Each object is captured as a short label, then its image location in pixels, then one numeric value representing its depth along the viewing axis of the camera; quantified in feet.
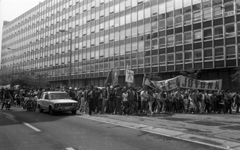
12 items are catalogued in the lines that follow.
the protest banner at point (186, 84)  63.77
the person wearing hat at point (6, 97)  61.82
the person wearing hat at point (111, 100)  52.54
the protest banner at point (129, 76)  58.85
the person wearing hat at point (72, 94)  65.16
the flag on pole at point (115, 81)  62.70
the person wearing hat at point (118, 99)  52.24
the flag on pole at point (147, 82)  59.77
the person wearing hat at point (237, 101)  59.26
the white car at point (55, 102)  48.68
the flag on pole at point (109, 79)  59.83
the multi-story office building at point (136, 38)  112.88
